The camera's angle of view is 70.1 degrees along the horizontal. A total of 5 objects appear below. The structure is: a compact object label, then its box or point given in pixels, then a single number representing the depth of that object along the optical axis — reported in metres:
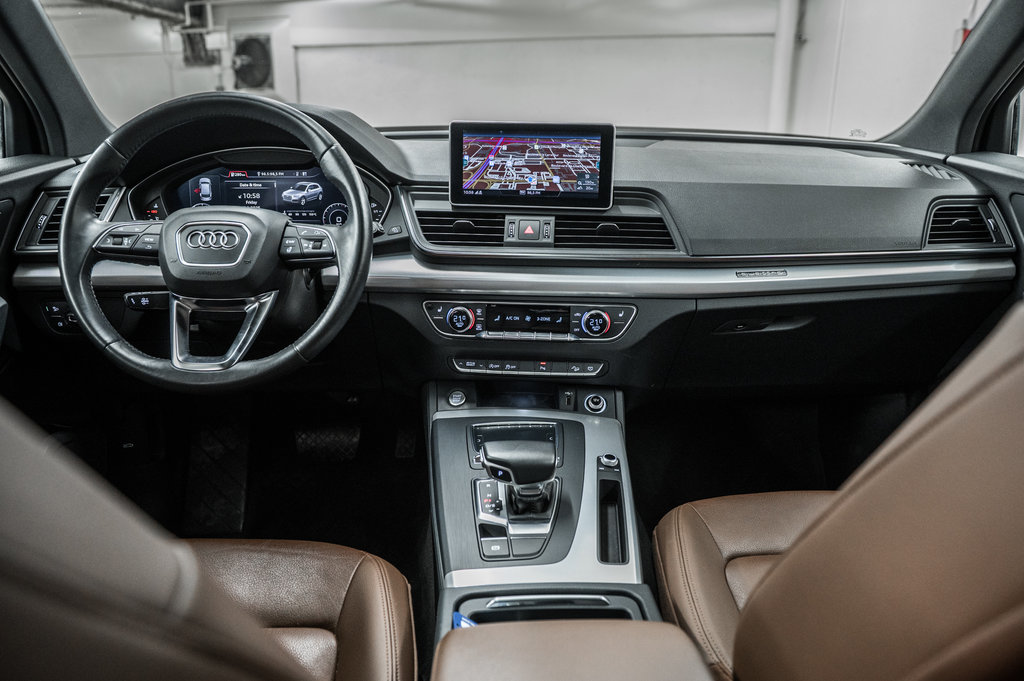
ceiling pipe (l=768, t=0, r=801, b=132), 5.61
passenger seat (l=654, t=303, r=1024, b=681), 0.40
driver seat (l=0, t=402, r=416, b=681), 0.28
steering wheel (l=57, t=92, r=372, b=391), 1.27
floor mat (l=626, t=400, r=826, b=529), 2.10
